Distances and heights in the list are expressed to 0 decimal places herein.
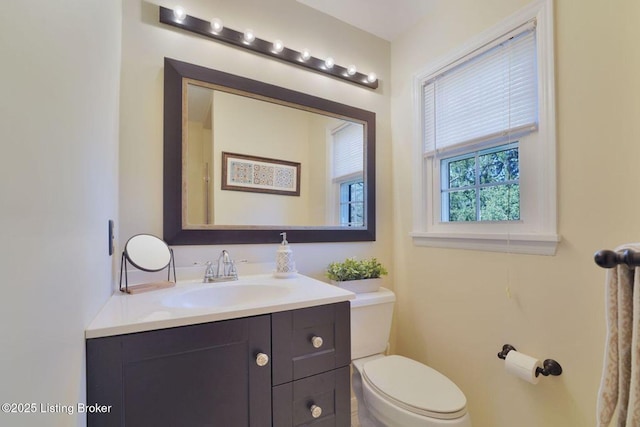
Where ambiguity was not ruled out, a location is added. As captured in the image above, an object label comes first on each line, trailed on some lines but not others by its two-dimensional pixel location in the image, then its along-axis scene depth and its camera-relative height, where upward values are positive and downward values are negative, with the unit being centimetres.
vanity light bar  132 +93
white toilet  109 -76
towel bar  55 -9
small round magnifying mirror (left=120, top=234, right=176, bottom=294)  114 -17
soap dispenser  143 -25
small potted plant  160 -35
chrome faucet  133 -26
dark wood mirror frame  130 +25
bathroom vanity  73 -44
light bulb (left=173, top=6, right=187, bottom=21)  131 +95
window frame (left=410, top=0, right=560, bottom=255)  118 +17
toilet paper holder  114 -65
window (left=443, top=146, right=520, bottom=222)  135 +14
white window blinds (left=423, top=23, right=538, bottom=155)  128 +62
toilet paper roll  116 -65
